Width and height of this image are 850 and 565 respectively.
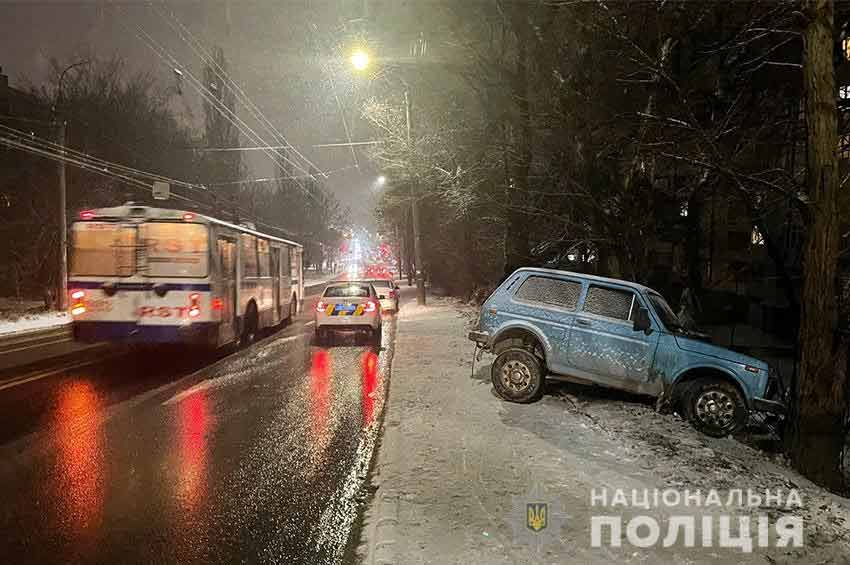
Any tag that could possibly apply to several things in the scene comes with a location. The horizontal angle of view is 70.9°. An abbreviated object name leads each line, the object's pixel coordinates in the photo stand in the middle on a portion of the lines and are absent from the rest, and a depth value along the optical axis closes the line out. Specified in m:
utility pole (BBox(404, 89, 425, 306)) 25.92
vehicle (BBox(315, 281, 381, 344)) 15.69
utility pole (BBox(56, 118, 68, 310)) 23.36
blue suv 7.29
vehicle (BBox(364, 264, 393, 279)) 47.45
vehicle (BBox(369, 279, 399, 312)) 25.94
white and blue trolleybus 11.77
